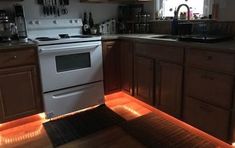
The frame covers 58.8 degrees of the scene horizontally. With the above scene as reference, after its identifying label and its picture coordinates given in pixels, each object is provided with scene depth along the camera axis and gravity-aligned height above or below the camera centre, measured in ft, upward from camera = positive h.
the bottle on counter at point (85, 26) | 9.70 +0.06
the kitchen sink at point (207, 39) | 5.98 -0.42
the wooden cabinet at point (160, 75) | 6.75 -1.74
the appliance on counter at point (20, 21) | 7.95 +0.33
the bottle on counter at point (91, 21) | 9.87 +0.31
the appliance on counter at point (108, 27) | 10.14 +0.01
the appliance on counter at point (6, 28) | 7.62 +0.08
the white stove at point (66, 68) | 7.48 -1.49
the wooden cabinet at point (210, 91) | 5.36 -1.84
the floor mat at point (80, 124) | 6.91 -3.44
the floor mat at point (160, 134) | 6.30 -3.48
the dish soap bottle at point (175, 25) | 8.36 +0.01
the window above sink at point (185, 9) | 7.98 +0.72
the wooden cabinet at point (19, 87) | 6.79 -1.90
